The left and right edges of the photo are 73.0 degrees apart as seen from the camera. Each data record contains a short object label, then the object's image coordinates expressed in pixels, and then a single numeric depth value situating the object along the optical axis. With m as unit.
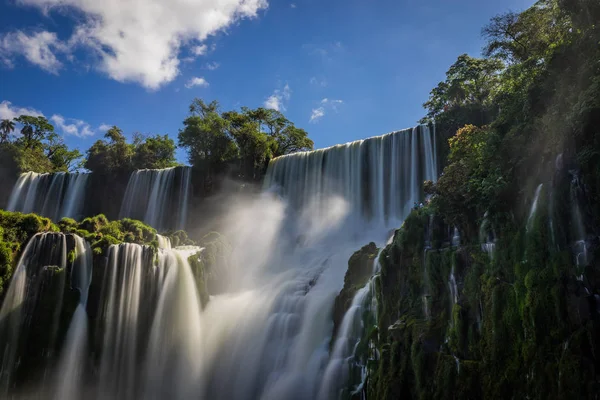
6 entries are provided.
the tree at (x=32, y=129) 50.31
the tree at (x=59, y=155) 52.34
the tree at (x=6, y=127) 49.64
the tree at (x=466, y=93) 25.45
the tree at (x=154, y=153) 41.53
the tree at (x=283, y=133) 40.27
